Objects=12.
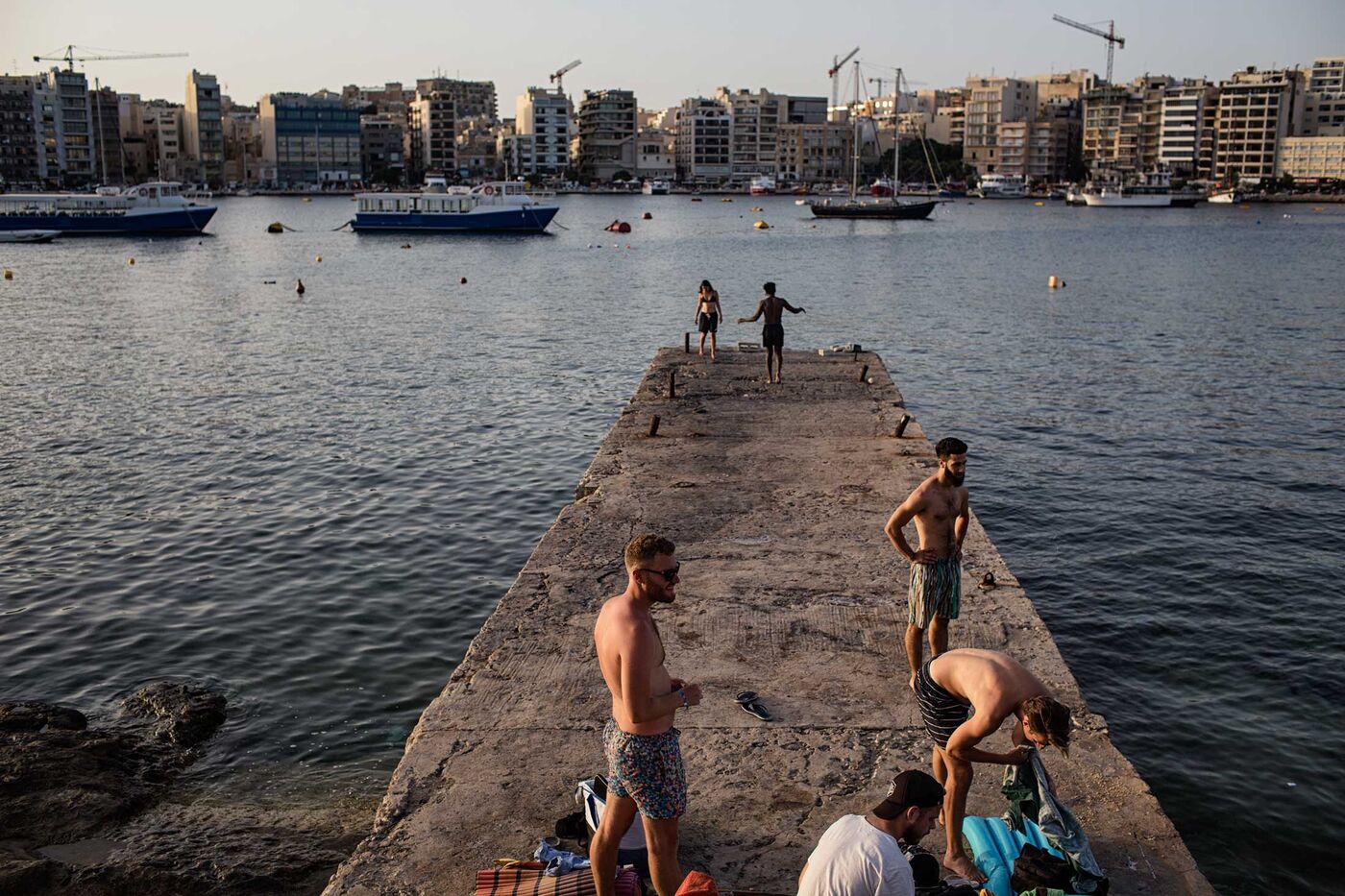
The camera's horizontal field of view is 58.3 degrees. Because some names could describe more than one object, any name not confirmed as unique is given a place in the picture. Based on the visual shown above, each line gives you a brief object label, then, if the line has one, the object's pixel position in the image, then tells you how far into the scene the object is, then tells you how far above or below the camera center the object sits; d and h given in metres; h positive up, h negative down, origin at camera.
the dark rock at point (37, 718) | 9.87 -3.97
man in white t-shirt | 4.79 -2.47
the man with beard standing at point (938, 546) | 8.17 -2.12
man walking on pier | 20.12 -1.62
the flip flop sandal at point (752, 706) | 8.06 -3.17
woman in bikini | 23.42 -1.57
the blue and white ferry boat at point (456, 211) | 84.50 +1.39
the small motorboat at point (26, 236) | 77.69 -0.28
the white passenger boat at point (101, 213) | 81.25 +1.25
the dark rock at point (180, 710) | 10.05 -4.09
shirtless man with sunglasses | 5.35 -2.18
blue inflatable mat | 6.03 -3.13
